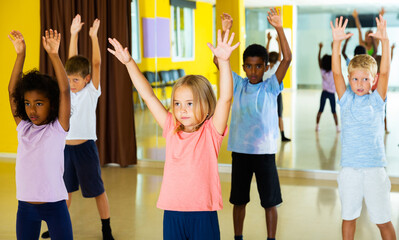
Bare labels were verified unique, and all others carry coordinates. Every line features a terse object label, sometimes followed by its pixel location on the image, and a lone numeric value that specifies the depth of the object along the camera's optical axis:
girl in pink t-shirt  2.05
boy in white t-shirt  3.14
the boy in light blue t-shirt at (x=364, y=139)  2.54
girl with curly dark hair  2.30
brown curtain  5.34
